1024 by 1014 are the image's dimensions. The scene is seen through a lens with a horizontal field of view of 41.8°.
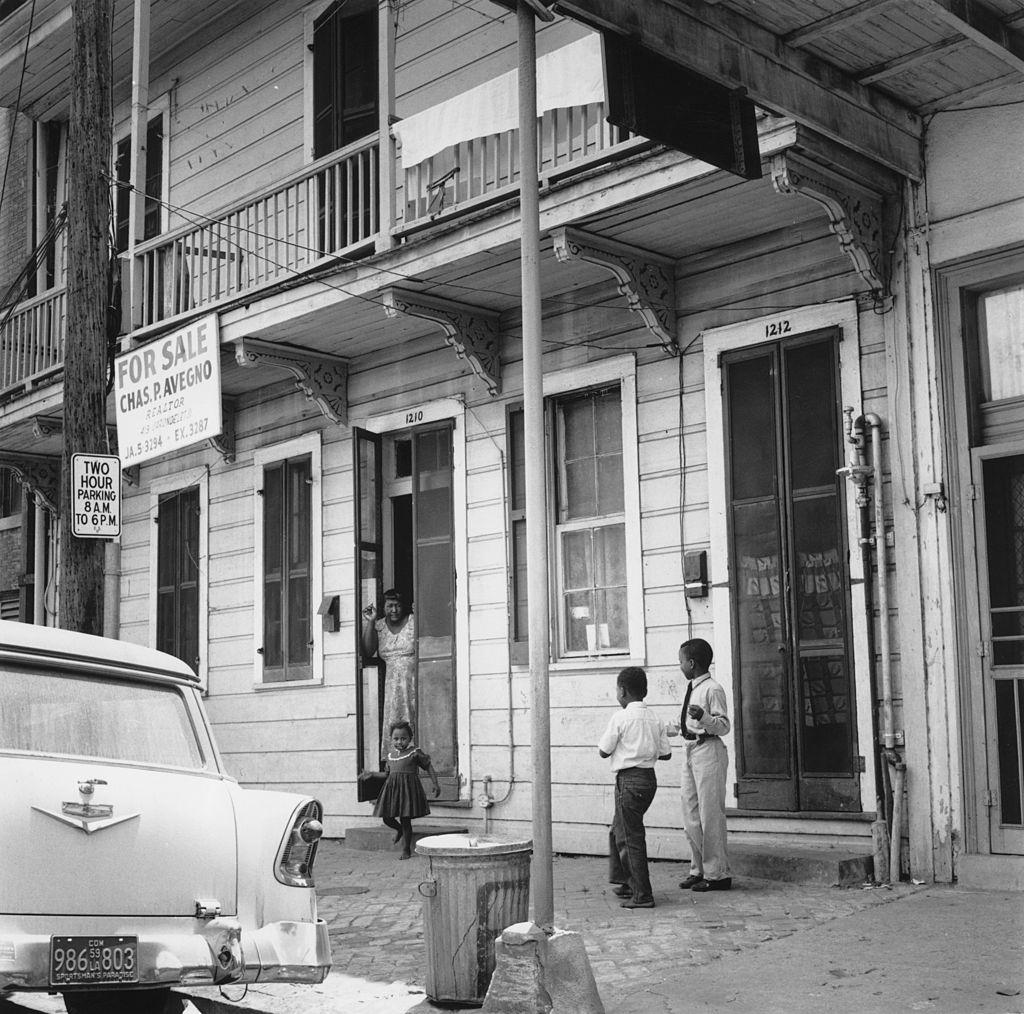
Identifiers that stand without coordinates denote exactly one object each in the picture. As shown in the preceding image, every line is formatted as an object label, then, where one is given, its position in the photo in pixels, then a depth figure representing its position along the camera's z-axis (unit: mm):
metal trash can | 6113
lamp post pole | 5973
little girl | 11062
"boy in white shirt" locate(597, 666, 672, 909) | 8156
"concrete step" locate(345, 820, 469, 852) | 11680
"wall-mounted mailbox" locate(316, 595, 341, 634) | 12852
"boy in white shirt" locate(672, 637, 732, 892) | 8555
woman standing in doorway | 12211
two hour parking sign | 8609
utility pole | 8578
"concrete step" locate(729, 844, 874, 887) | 8414
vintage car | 4664
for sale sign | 10352
